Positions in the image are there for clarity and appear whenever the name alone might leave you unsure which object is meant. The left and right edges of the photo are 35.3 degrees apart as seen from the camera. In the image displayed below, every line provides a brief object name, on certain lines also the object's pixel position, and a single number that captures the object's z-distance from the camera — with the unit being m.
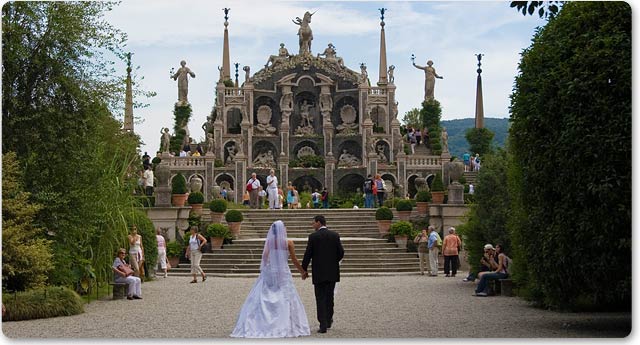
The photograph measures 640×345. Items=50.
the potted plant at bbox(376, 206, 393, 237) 32.28
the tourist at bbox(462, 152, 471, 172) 55.50
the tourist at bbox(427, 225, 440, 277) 26.91
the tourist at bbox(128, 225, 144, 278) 21.58
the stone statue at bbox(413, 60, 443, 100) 69.12
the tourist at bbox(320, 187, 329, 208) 45.16
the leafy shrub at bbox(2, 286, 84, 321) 15.59
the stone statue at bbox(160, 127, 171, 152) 58.88
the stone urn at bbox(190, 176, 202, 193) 39.19
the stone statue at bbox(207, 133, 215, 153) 61.25
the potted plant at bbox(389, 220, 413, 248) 30.30
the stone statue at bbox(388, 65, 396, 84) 66.76
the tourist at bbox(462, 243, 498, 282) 21.11
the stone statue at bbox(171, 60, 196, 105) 68.81
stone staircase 28.27
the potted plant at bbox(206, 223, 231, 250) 30.00
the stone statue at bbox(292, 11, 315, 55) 69.75
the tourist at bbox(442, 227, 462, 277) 26.27
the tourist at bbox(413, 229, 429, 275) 27.50
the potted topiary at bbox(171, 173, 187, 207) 31.88
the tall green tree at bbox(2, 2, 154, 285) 17.50
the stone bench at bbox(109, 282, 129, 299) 20.12
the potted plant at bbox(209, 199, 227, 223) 32.72
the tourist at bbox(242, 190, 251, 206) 42.01
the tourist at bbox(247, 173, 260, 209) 38.26
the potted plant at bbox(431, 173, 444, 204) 32.94
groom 13.84
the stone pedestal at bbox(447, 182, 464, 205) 31.27
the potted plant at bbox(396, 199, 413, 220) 33.38
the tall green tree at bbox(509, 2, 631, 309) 12.92
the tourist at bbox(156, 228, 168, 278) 26.62
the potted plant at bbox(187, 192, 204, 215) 32.53
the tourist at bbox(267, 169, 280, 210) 38.91
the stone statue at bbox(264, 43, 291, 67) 68.56
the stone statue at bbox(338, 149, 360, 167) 61.91
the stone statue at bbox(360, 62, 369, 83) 66.51
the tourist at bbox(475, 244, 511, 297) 20.62
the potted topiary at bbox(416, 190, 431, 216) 33.19
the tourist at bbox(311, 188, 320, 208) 45.00
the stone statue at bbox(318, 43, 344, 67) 68.53
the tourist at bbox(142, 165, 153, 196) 38.56
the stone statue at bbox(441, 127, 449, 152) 57.49
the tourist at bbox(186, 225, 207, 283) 25.19
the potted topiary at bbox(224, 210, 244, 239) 31.47
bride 13.45
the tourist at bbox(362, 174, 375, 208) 39.84
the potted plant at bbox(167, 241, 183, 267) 29.16
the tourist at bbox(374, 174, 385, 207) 40.50
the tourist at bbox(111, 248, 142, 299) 20.20
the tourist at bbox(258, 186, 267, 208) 39.39
